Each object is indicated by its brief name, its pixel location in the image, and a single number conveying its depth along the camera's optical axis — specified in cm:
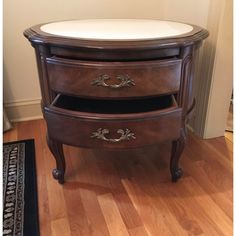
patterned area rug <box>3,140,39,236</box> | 91
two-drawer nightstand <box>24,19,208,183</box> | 79
